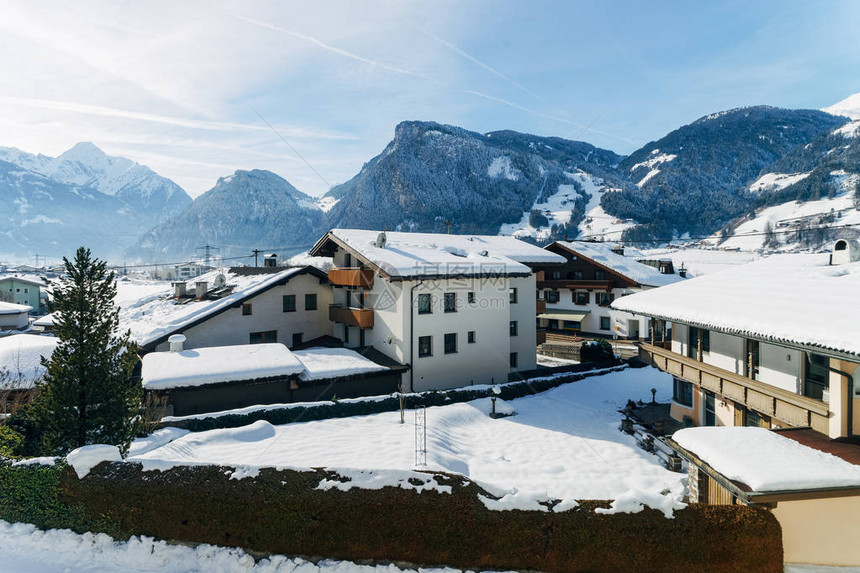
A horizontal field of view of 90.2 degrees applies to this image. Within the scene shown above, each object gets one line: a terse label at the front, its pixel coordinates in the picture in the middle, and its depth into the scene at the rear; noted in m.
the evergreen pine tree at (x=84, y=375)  13.19
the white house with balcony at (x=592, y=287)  48.53
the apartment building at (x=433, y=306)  26.73
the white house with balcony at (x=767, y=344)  12.52
